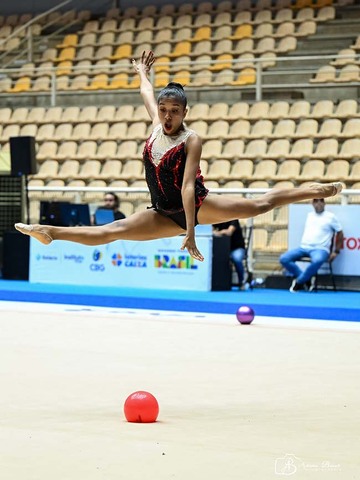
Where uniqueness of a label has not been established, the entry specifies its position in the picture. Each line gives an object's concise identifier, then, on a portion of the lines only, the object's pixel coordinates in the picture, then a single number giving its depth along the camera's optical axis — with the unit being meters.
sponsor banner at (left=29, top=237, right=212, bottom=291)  13.85
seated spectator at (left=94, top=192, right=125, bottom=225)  14.33
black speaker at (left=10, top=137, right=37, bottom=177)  15.11
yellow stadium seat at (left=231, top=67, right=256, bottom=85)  18.77
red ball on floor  5.26
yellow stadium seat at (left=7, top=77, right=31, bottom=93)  21.06
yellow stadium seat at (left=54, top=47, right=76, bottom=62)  21.64
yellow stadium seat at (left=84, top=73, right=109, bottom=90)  20.28
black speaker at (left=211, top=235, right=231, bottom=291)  13.89
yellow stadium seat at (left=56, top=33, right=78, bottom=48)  22.17
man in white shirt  13.55
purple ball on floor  10.86
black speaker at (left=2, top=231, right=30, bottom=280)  15.17
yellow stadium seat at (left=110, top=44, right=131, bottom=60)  21.02
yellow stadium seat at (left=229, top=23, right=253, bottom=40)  19.92
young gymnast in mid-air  6.26
